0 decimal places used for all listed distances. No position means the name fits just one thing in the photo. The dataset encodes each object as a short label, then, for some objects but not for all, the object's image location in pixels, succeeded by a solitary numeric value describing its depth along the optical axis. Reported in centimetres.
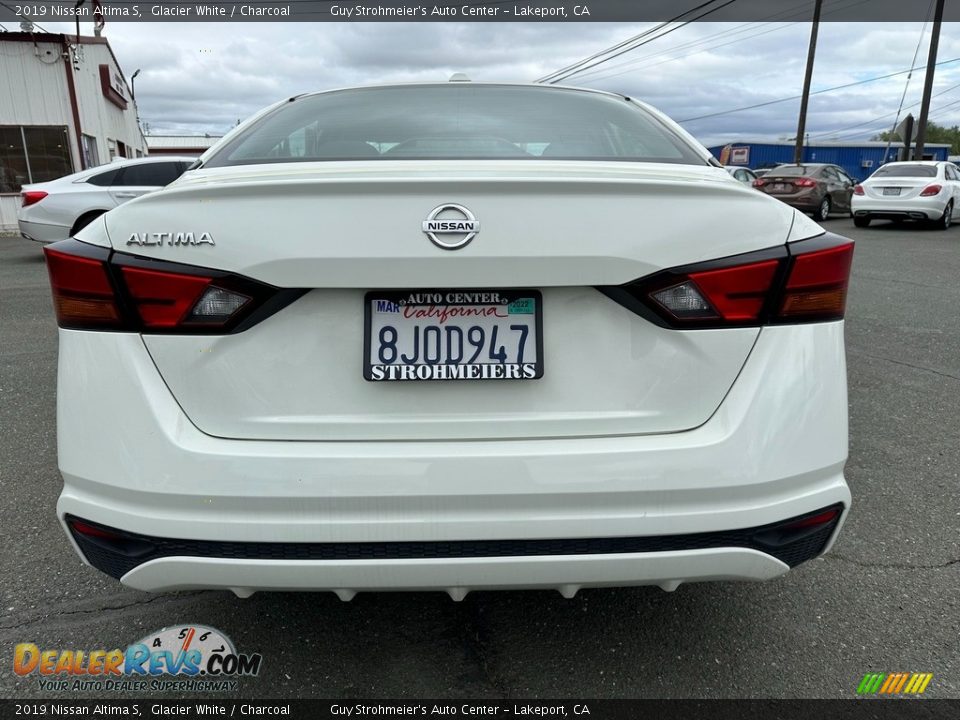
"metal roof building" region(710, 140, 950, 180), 4372
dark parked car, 1719
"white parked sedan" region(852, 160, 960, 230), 1476
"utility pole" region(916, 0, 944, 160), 2070
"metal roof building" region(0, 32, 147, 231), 1652
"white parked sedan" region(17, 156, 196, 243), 1034
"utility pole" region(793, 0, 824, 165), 2520
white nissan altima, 153
